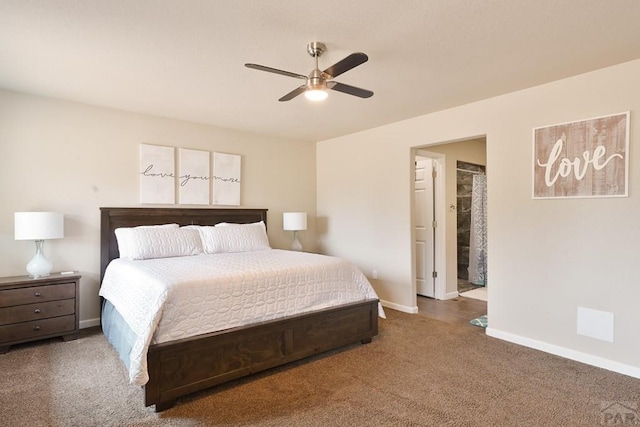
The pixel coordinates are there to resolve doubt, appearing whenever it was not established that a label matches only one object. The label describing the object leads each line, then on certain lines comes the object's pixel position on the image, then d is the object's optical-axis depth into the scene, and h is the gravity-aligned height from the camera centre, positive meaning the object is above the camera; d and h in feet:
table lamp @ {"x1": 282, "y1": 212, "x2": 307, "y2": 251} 15.97 -0.32
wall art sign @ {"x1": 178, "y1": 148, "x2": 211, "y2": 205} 13.96 +1.61
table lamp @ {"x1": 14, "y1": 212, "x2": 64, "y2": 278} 10.03 -0.40
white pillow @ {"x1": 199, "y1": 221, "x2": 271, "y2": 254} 12.85 -0.87
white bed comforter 7.22 -1.87
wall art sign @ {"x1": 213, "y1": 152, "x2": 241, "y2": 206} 14.85 +1.61
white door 16.84 -0.66
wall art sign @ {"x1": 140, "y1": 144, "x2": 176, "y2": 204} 13.12 +1.61
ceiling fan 6.94 +2.93
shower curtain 19.58 -1.12
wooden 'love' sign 8.75 +1.50
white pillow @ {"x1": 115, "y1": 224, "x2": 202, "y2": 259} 11.34 -0.89
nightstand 9.77 -2.69
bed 7.07 -3.14
